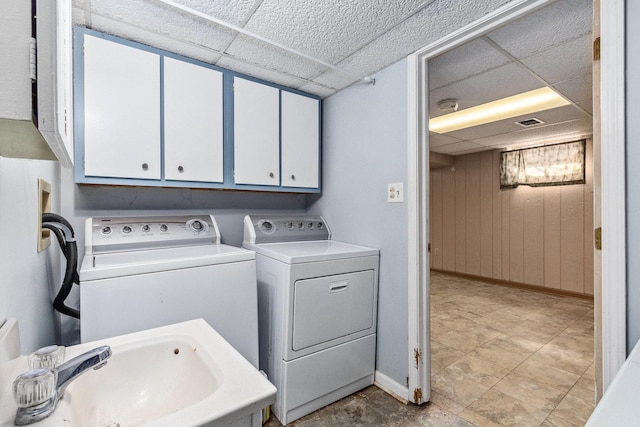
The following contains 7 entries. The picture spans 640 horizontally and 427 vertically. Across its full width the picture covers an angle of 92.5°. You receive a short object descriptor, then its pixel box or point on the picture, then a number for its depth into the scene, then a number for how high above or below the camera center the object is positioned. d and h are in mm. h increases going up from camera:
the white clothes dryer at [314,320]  1727 -655
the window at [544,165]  4117 +658
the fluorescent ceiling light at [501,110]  2831 +1062
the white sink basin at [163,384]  592 -402
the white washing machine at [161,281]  1285 -314
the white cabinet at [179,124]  1607 +557
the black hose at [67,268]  1266 -230
